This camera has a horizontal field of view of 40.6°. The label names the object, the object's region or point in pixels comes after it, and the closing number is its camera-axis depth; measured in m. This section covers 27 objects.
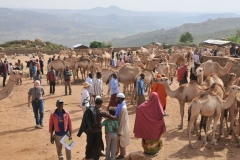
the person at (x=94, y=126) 6.63
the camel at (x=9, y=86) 10.02
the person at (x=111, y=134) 6.94
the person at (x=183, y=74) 12.92
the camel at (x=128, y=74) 13.82
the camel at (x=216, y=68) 14.14
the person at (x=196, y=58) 21.98
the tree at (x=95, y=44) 49.00
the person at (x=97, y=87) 11.35
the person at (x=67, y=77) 15.08
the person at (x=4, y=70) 17.72
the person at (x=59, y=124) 6.73
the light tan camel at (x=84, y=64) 19.36
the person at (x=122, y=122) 7.21
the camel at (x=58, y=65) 19.52
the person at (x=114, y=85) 11.32
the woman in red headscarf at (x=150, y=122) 7.57
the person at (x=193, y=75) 11.71
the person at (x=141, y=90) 10.87
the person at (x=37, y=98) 10.12
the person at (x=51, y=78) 15.22
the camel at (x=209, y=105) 8.32
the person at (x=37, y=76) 14.01
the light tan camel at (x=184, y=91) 9.94
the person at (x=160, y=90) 10.74
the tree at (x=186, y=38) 68.62
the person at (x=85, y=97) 9.11
